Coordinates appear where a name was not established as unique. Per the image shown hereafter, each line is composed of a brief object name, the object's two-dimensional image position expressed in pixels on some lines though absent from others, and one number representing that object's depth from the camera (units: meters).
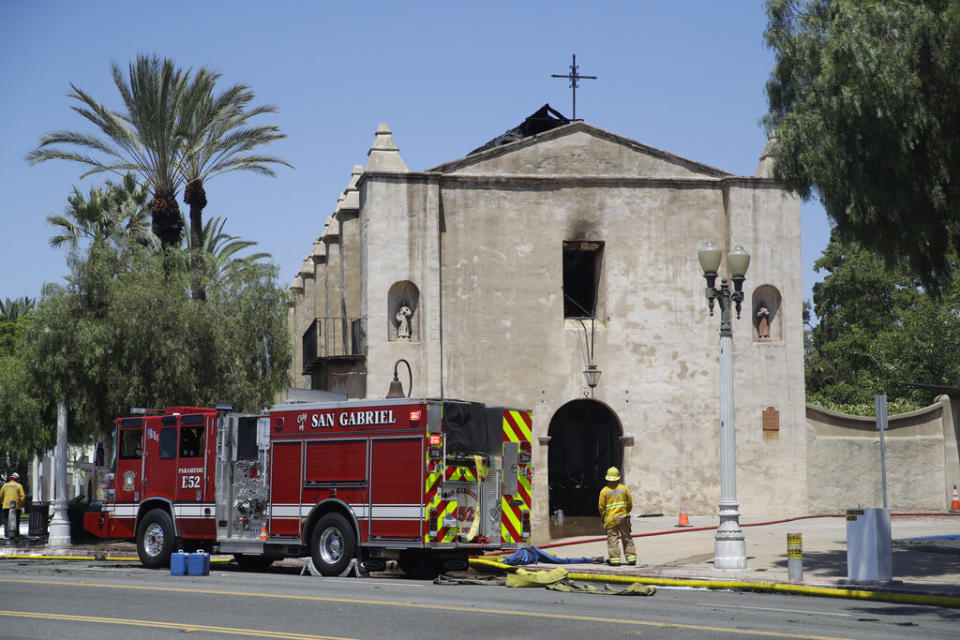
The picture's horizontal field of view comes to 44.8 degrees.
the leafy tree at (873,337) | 49.50
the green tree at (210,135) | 31.31
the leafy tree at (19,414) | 29.12
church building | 30.09
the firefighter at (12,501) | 29.80
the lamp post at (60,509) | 26.98
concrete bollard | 15.59
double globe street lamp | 17.44
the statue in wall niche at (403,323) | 29.94
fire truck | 17.34
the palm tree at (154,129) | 30.52
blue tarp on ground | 18.64
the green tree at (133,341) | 26.77
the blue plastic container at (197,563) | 17.95
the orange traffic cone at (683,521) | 26.89
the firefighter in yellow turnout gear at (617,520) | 18.45
